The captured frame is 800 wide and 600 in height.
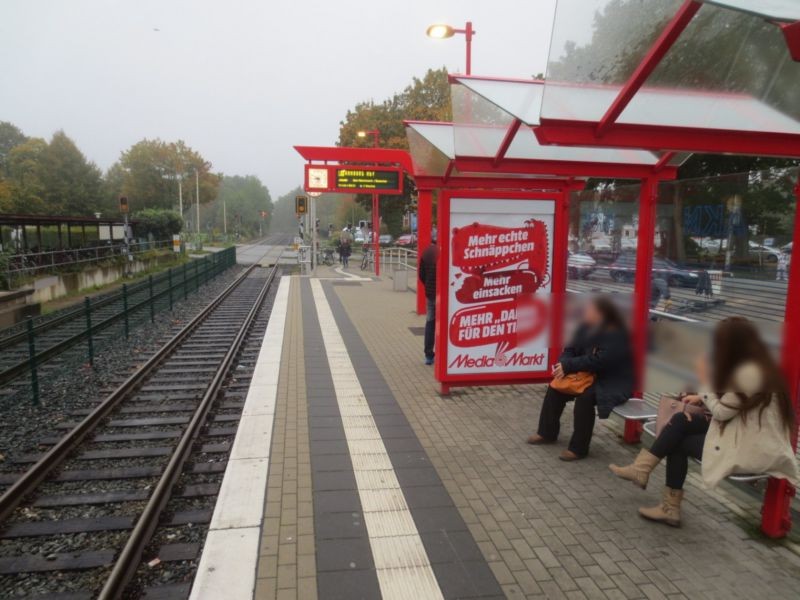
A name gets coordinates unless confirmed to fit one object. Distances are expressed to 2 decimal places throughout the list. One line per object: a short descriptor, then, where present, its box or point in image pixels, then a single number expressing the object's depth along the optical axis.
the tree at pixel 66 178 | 54.12
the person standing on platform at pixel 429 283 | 8.26
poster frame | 6.26
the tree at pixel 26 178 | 45.09
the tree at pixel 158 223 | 38.59
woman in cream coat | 3.17
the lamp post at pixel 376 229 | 25.31
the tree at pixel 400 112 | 39.22
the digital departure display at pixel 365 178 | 20.62
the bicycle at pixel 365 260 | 28.85
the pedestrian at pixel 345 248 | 29.77
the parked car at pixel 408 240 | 46.19
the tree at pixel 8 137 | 88.23
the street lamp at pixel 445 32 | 9.59
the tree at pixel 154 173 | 67.19
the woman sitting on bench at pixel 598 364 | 4.51
